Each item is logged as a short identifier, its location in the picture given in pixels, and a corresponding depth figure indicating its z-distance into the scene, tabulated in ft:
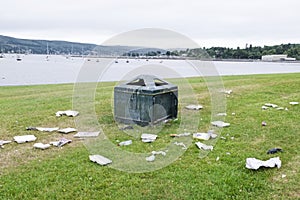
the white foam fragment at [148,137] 19.70
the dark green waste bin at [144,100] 22.39
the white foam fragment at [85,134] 21.04
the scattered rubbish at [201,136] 20.03
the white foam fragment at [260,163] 14.89
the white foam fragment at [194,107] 30.25
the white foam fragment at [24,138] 19.69
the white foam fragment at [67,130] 22.12
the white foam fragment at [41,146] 18.37
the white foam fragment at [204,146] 18.01
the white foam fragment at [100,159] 15.83
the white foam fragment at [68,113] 27.58
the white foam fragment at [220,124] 23.44
